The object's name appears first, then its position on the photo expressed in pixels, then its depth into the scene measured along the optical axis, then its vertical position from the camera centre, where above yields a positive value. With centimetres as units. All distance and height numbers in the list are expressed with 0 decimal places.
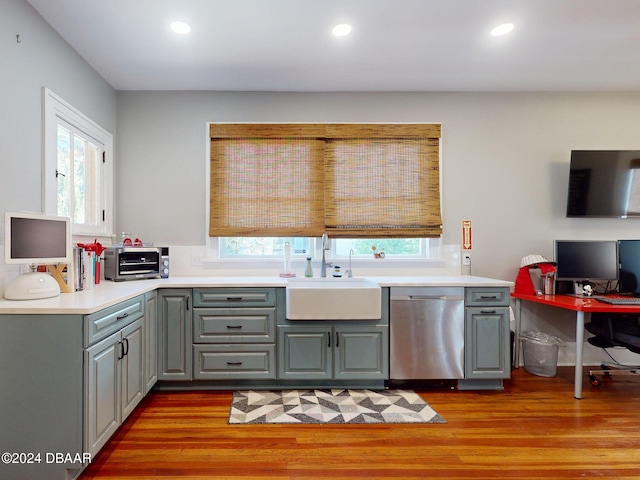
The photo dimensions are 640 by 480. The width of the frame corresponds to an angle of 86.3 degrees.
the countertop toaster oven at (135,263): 269 -22
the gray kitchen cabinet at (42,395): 163 -77
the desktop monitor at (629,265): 307 -23
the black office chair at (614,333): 260 -74
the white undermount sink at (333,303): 262 -50
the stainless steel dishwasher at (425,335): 272 -77
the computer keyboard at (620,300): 262 -48
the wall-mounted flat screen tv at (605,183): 316 +53
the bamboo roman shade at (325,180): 325 +55
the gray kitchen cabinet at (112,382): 170 -83
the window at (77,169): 231 +53
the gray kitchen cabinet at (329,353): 270 -91
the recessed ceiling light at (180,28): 229 +143
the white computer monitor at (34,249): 180 -7
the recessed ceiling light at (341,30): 232 +145
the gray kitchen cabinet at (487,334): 273 -77
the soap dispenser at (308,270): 315 -30
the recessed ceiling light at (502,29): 234 +147
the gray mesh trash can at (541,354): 307 -105
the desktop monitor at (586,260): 308 -19
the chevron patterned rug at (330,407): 230 -122
